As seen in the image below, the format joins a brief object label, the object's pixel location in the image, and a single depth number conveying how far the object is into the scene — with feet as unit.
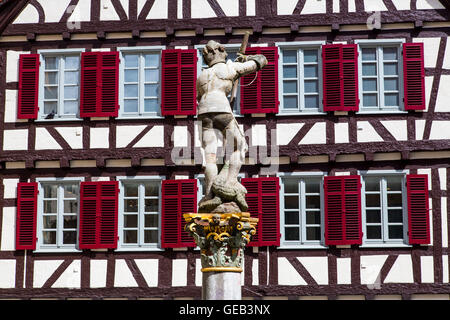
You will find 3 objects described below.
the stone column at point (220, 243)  41.14
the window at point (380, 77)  68.80
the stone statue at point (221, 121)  41.75
